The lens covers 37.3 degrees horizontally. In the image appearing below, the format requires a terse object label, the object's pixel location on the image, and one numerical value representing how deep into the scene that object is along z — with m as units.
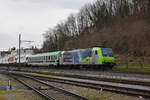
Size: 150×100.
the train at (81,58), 32.38
